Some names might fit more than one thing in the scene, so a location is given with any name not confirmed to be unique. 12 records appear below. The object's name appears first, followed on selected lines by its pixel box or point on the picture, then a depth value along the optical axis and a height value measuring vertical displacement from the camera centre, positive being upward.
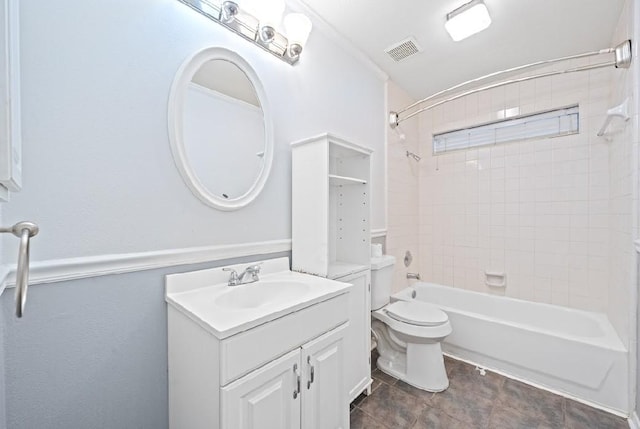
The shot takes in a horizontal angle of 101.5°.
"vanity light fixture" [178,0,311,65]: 1.23 +0.97
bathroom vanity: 0.81 -0.50
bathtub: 1.58 -0.94
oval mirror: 1.14 +0.40
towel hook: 0.42 -0.08
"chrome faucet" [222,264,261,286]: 1.22 -0.31
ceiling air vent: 1.97 +1.28
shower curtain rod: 1.51 +0.93
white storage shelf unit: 1.40 +0.03
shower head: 2.79 +0.61
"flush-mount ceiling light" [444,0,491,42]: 1.60 +1.21
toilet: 1.76 -0.87
